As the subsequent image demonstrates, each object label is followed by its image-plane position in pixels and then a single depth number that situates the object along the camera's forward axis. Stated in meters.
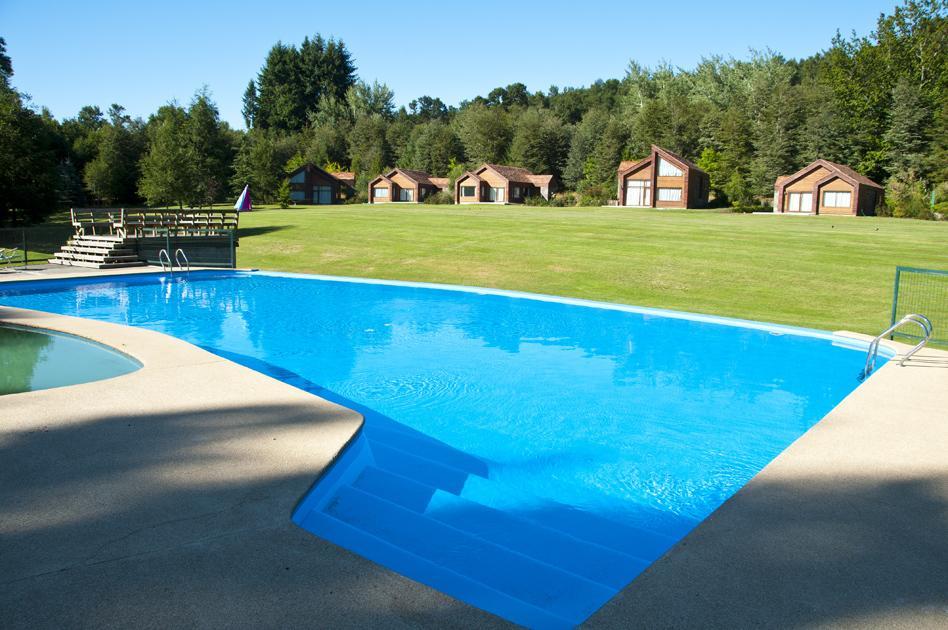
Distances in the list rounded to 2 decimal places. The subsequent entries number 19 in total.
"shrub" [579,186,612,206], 70.38
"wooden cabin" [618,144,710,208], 65.50
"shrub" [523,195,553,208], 71.14
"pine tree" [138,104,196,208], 49.25
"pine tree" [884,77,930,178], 60.56
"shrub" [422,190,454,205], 79.36
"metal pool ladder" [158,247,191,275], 24.08
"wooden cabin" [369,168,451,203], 82.19
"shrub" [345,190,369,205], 87.38
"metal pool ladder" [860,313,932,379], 9.84
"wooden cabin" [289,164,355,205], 82.19
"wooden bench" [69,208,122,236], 26.19
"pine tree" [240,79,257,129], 135.00
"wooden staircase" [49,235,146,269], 24.16
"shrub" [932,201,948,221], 49.91
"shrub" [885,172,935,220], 52.24
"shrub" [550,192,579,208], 71.69
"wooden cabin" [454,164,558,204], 76.88
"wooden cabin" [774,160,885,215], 57.75
